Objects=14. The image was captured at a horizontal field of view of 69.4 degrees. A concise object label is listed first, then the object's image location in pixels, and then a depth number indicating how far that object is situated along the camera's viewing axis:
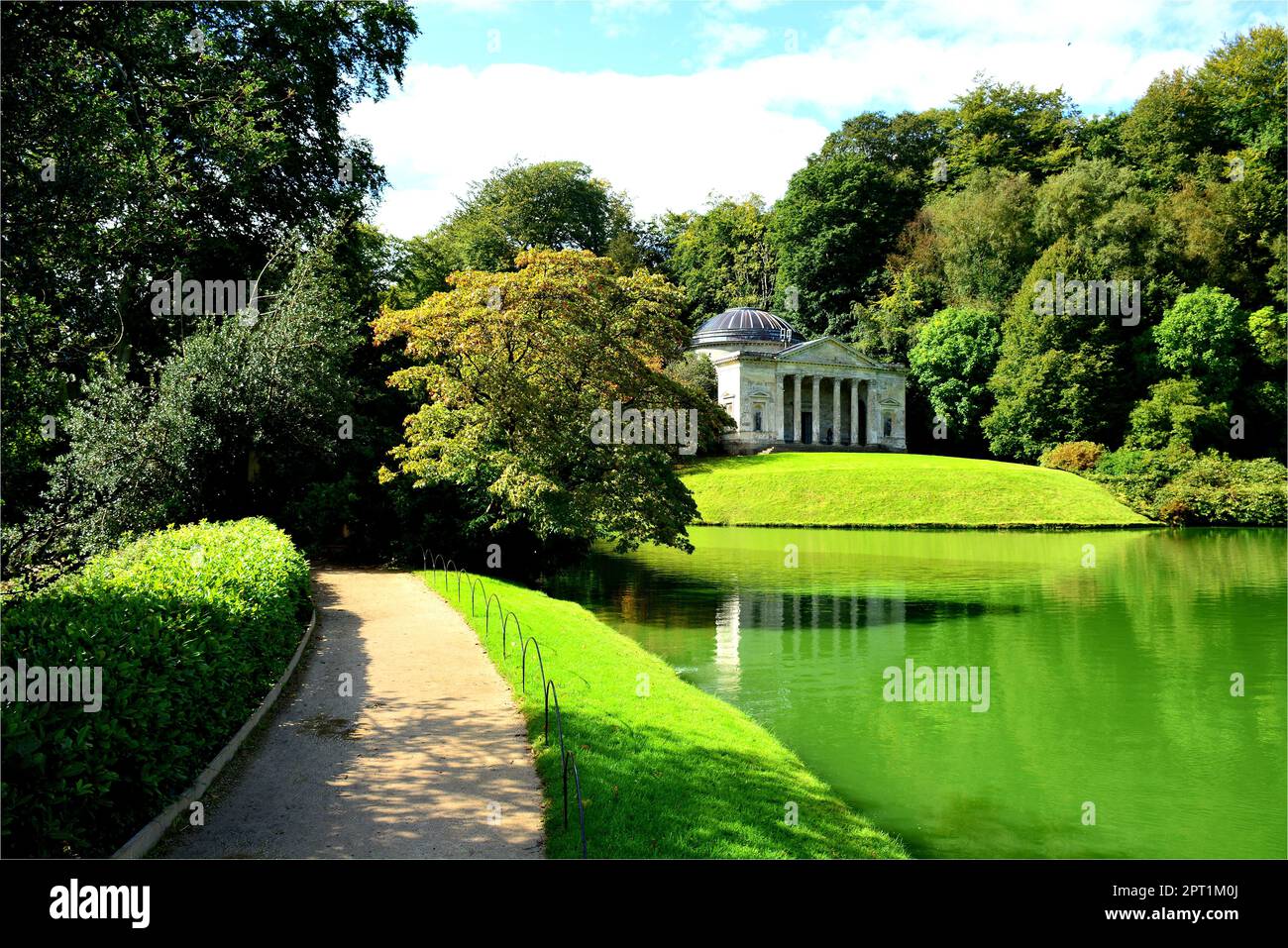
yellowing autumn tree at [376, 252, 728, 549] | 19.33
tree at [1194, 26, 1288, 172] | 57.75
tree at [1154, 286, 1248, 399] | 51.94
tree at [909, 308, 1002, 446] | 61.06
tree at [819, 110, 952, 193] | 79.06
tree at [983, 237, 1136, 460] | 53.47
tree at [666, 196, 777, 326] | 81.44
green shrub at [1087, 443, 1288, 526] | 43.09
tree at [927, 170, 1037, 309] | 62.38
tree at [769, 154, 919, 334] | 73.38
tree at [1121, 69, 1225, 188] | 61.69
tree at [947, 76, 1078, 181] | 71.69
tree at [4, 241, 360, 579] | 17.48
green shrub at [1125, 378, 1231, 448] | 49.84
